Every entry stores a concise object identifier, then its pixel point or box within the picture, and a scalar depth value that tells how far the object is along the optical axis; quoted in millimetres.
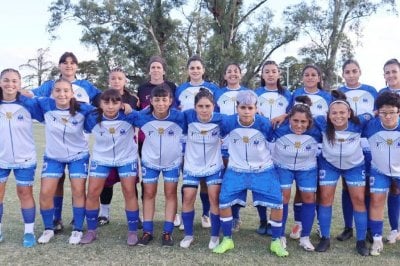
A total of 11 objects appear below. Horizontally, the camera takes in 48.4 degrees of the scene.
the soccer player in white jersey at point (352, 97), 5078
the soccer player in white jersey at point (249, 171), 4578
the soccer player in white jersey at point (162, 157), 4855
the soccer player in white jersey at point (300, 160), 4680
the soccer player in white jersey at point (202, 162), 4770
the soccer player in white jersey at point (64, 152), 4875
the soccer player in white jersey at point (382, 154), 4492
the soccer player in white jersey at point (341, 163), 4605
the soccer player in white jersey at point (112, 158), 4844
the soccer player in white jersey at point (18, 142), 4797
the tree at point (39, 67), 58656
